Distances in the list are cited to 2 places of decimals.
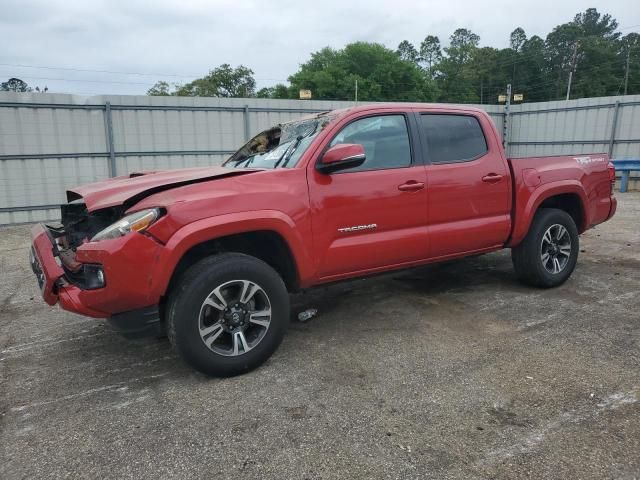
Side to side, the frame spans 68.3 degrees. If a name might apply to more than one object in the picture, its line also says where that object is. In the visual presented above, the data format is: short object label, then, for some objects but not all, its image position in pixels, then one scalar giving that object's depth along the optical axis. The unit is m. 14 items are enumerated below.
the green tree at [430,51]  92.88
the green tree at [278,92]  66.62
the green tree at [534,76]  70.88
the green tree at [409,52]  94.75
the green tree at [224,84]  70.06
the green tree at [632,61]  59.91
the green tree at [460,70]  72.88
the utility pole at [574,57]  67.88
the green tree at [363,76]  58.97
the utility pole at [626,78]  59.00
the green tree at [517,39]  78.19
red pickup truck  2.89
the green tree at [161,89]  70.44
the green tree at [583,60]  63.00
